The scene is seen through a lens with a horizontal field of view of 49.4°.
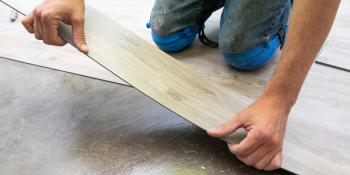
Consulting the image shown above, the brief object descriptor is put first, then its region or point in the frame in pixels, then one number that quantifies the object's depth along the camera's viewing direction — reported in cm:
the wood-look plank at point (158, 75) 114
